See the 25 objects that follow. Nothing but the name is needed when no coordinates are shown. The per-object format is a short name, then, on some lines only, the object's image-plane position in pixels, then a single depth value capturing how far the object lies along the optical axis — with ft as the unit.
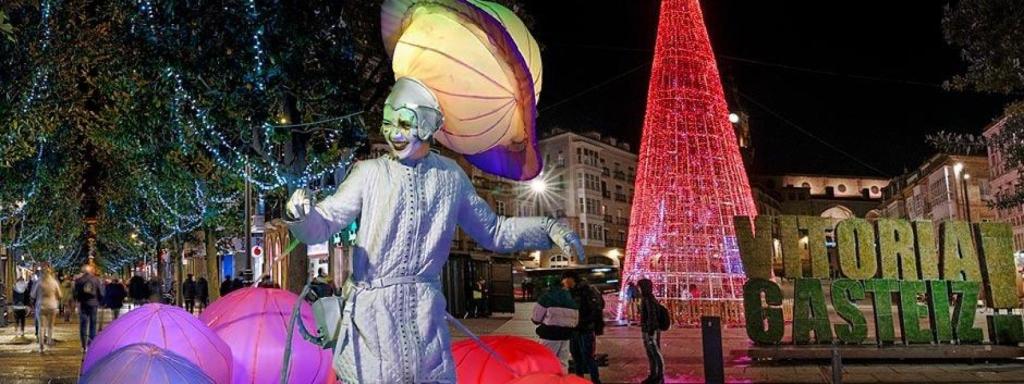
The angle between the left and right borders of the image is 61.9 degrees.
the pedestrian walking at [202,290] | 104.68
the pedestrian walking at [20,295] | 98.55
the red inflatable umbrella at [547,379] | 14.76
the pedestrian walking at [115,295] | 77.56
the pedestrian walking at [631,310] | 78.54
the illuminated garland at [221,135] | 48.16
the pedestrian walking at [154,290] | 99.71
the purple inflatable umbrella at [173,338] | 20.04
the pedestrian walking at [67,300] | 112.68
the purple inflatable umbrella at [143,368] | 15.51
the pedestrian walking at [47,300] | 61.57
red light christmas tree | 65.72
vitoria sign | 50.11
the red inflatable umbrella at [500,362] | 18.01
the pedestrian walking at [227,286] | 86.74
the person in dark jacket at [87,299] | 58.65
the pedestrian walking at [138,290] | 89.30
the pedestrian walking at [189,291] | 108.17
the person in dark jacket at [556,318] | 37.40
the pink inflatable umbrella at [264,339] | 22.44
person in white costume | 12.28
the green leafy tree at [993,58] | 48.52
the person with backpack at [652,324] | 39.63
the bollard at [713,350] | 34.06
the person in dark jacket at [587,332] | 39.88
